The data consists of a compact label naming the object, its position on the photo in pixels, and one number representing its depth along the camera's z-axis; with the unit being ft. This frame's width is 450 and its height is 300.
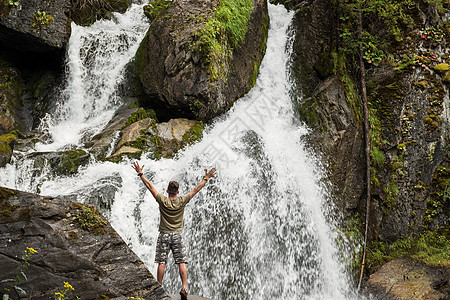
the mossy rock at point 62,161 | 24.68
